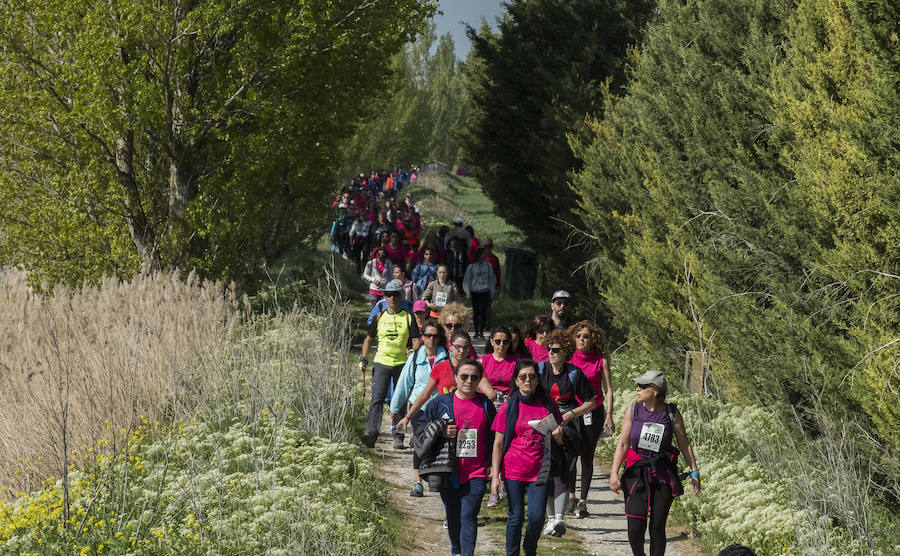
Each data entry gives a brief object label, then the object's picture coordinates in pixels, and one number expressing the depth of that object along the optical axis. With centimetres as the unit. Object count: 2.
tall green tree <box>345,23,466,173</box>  9101
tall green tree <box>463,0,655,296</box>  4350
